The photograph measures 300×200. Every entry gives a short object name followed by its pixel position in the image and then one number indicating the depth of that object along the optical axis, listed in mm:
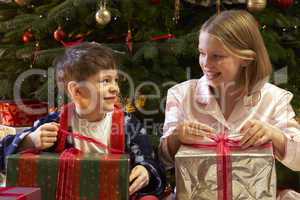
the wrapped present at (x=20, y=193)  1857
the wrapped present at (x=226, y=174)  2020
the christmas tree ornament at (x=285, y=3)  3012
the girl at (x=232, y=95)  2212
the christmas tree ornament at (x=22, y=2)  3064
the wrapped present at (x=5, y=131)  2628
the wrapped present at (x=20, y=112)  3323
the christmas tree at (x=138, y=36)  2934
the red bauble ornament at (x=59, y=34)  3020
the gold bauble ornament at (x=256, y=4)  2848
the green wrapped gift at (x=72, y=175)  2011
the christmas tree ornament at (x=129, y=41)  2980
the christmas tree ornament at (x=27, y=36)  3159
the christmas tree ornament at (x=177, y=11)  2947
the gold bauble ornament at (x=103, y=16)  2812
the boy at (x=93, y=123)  2212
